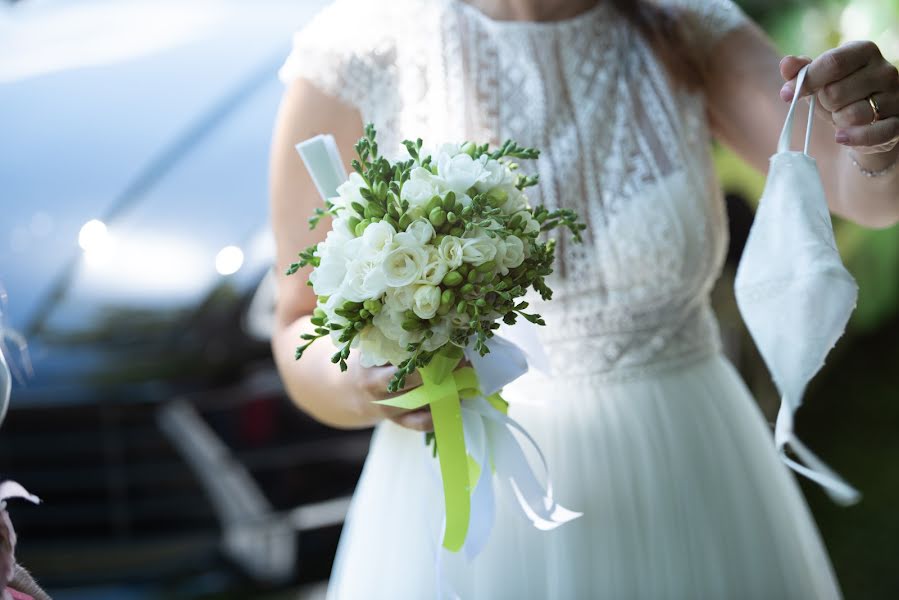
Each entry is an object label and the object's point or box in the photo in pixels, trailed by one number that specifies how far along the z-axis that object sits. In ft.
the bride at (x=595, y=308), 4.45
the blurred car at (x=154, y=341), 7.12
